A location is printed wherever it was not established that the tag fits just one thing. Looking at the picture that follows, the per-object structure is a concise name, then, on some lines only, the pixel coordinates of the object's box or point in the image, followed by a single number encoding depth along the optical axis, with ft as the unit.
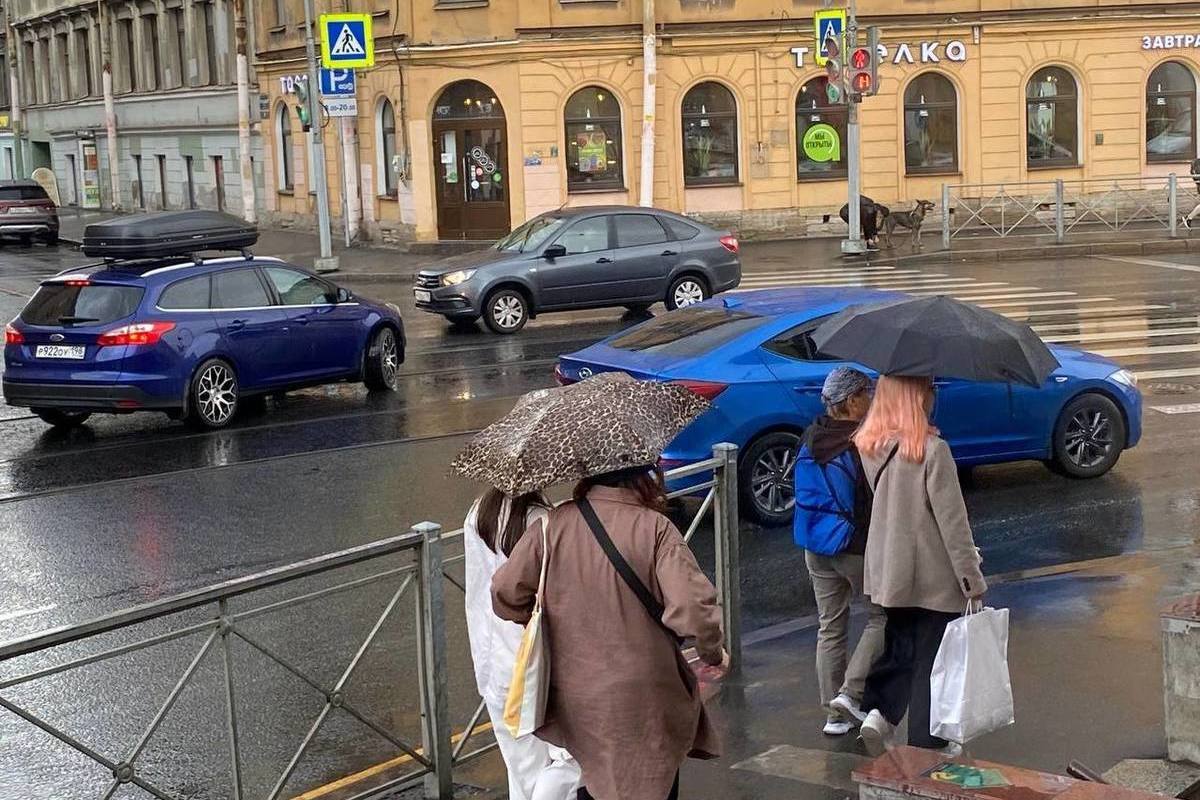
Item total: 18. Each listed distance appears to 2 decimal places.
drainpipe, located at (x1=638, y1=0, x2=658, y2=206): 109.81
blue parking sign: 100.27
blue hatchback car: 48.26
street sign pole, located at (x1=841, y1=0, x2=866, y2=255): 96.27
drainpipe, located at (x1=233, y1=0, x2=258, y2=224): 138.10
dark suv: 140.67
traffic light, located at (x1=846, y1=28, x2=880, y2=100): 95.04
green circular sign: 115.03
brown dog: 99.30
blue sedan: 35.06
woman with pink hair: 19.48
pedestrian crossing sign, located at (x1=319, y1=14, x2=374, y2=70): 98.37
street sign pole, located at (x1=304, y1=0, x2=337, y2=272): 100.94
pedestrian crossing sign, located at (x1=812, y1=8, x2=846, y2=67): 96.84
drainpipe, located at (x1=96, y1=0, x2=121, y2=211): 172.45
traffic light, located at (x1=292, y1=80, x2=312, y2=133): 102.89
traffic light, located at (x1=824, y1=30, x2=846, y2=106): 95.91
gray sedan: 70.69
